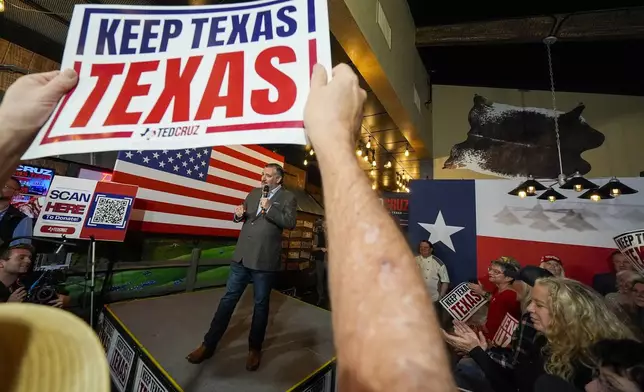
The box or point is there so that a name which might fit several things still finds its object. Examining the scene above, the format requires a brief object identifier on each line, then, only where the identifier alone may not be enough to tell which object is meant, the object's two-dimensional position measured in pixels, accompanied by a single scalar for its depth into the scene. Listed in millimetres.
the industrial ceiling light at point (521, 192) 3082
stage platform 2002
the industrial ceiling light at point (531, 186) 3039
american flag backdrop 4105
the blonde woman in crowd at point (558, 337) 1381
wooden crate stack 6898
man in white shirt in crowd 3486
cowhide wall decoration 5371
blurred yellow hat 329
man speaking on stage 2188
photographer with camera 2143
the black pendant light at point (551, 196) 2988
